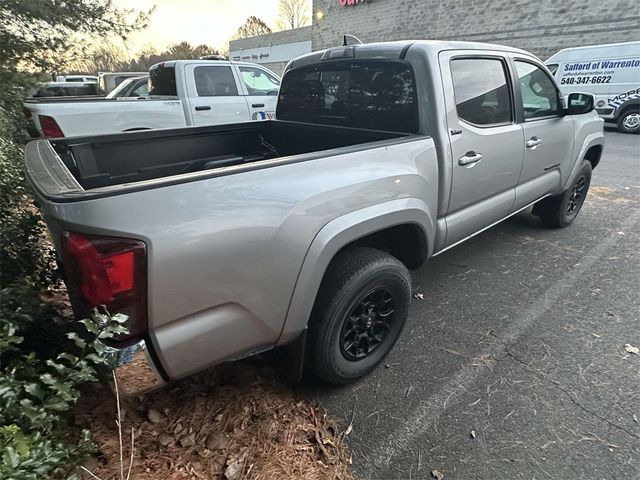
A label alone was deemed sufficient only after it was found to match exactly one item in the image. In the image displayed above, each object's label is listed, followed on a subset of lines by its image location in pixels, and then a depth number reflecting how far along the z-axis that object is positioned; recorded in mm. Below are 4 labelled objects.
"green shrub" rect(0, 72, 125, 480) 1316
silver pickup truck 1415
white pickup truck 5477
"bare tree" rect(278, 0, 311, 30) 49969
